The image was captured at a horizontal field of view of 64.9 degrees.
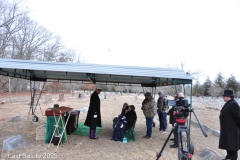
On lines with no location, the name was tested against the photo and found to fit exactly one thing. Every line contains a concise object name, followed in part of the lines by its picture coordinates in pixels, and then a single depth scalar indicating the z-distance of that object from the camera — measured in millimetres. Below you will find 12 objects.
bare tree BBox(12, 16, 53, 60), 37944
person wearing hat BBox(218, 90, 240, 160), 3928
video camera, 3934
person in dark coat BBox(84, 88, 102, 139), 6473
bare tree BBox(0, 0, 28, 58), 29734
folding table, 5785
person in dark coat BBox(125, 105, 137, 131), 6840
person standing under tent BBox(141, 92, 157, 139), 6715
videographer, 3934
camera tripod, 3814
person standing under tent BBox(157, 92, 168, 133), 7957
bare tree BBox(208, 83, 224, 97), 59094
